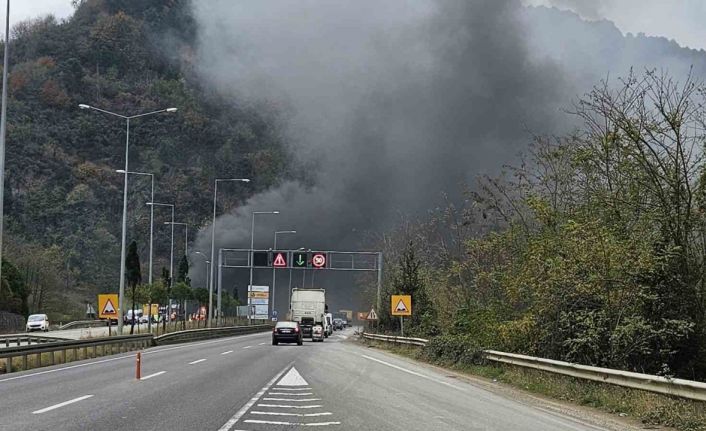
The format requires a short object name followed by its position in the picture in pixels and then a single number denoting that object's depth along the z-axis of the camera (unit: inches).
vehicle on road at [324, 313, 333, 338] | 3053.6
